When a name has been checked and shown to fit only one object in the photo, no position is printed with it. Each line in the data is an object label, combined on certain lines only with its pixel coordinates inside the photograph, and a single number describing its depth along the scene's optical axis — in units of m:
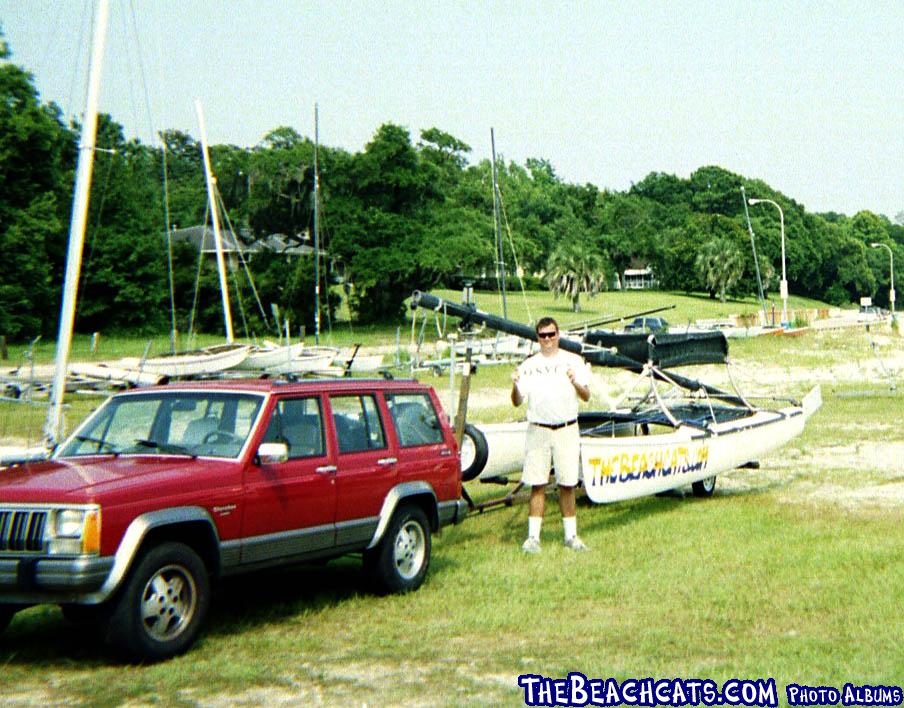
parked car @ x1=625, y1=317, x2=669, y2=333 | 57.47
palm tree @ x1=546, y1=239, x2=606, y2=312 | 98.25
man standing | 11.38
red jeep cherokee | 7.27
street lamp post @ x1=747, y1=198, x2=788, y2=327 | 68.68
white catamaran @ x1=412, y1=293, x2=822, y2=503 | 12.87
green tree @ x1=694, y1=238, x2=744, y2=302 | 118.50
